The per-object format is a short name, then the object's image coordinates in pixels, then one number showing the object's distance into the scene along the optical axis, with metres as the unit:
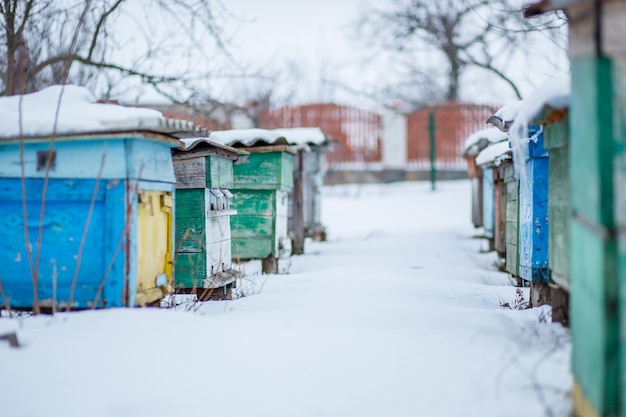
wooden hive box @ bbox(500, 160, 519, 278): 5.60
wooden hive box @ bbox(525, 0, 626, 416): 2.19
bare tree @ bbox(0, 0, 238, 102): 7.32
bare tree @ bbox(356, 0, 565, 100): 19.86
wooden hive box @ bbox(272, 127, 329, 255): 9.51
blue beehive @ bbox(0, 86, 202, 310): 3.71
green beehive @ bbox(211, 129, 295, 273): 7.32
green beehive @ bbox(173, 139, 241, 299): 5.08
